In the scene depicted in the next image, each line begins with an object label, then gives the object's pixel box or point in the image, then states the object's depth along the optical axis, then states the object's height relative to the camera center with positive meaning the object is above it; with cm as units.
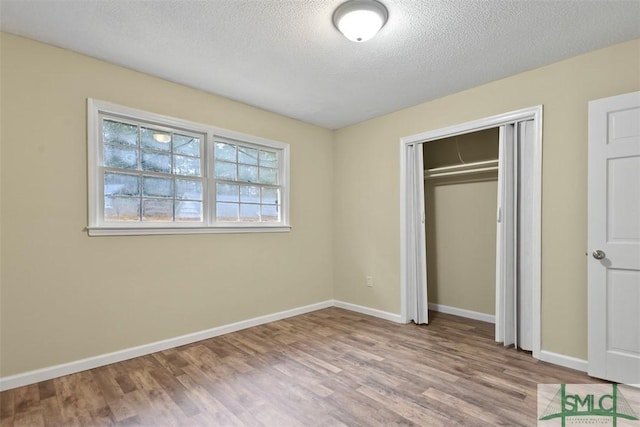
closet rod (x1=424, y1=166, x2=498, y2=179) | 376 +49
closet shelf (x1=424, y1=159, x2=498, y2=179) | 377 +53
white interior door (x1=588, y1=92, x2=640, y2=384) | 230 -21
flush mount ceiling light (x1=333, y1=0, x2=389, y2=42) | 201 +127
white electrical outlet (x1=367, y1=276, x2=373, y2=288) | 425 -93
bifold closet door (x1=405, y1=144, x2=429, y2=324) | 386 -20
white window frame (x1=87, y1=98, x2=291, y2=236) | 268 +37
